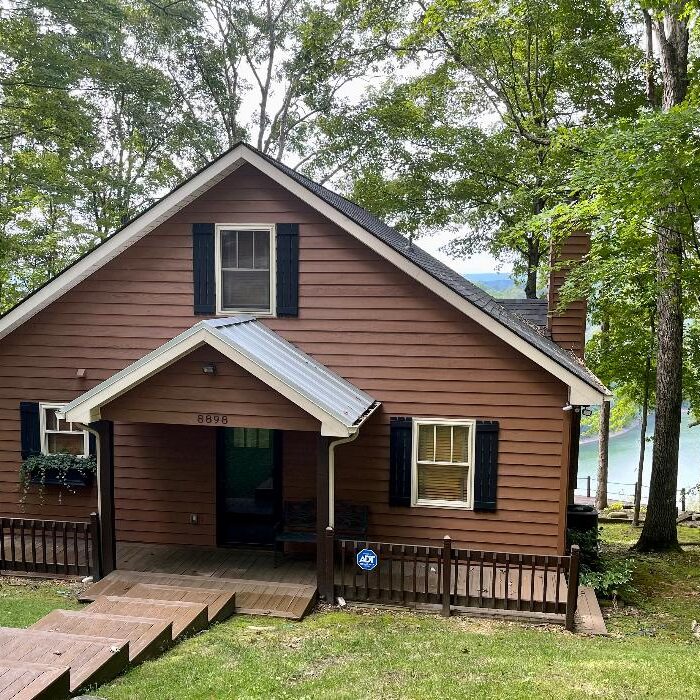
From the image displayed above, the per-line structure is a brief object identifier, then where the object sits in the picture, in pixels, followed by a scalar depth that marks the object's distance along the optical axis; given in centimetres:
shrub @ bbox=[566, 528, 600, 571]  1023
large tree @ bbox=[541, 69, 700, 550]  902
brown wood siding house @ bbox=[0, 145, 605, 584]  914
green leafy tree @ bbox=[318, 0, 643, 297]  1585
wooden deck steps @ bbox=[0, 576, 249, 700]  480
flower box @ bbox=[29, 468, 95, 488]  1064
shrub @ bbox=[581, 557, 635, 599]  945
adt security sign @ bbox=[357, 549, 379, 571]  831
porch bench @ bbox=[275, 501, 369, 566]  962
